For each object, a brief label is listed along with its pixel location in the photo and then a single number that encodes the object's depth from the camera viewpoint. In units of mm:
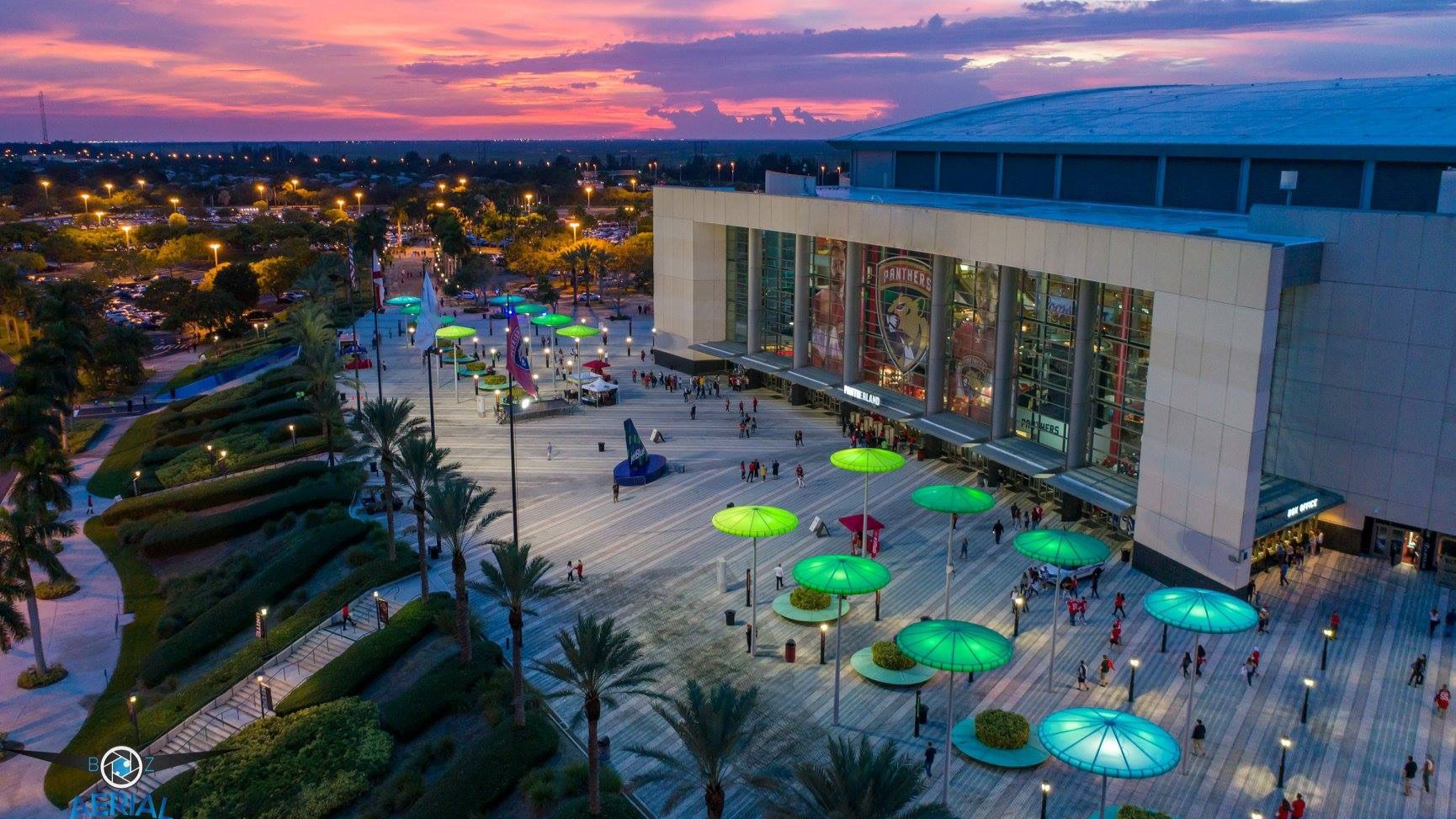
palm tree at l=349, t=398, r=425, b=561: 46406
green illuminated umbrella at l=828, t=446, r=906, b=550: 43500
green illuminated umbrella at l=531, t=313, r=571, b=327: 81750
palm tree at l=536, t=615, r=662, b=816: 27516
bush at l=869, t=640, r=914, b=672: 34406
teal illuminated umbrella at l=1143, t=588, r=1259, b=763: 29688
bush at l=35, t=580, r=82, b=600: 51812
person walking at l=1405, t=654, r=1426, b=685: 32969
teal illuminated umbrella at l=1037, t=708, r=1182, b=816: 24156
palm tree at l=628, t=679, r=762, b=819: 24141
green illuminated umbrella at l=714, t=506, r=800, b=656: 37312
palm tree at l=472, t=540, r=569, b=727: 32188
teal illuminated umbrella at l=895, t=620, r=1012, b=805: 27891
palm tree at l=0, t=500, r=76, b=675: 44031
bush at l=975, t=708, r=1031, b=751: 29656
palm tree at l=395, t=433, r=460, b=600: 41562
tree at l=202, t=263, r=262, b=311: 111875
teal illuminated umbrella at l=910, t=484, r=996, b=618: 39531
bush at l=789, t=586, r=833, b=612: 38812
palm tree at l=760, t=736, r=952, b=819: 21219
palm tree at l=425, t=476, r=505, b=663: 35812
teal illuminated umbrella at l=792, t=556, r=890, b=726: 33281
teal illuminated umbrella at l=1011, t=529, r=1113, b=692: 34844
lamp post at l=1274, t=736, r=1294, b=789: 28109
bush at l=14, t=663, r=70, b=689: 44156
